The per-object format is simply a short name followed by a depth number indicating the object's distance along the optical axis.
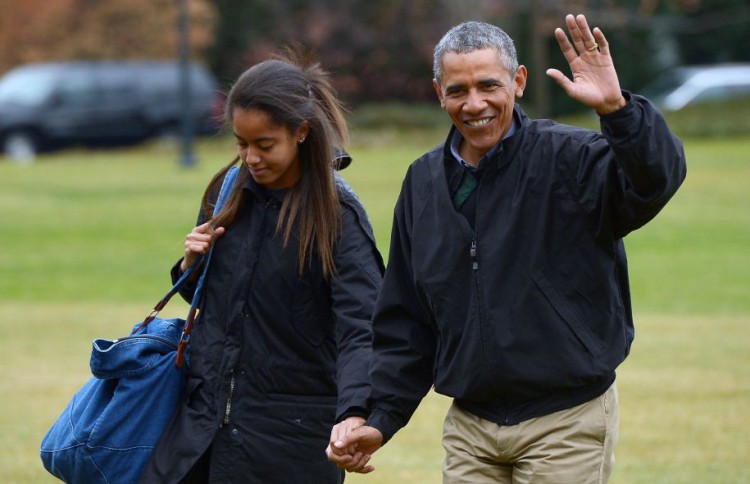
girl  9.29
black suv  78.19
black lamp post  67.00
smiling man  8.13
